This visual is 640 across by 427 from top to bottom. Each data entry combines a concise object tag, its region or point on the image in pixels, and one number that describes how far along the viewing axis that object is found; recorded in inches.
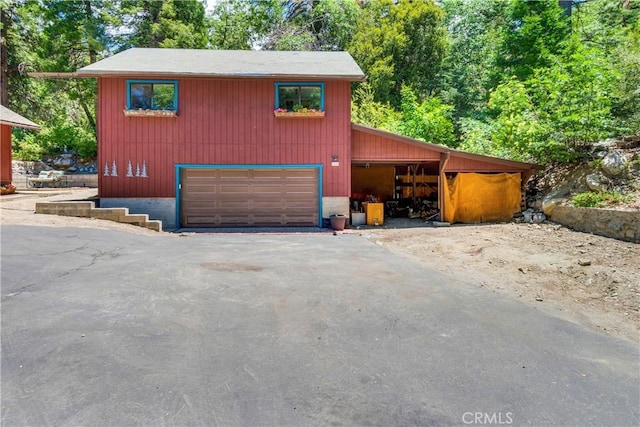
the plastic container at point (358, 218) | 474.3
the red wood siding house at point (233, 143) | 437.1
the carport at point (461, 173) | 471.2
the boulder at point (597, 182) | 388.5
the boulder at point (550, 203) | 428.1
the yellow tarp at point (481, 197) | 480.1
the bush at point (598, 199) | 359.0
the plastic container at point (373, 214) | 476.1
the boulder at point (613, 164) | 394.6
